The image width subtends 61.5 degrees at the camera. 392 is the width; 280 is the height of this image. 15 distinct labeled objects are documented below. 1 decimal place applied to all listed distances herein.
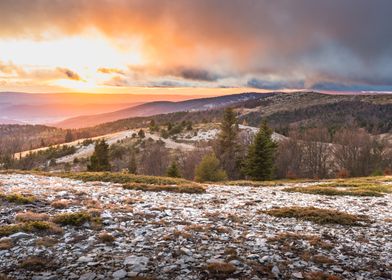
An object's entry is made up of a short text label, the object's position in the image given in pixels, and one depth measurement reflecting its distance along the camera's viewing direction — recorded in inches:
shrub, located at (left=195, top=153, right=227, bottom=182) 1896.8
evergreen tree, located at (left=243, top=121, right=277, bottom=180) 2129.7
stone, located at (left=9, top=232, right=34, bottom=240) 398.9
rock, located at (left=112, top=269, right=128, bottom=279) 311.4
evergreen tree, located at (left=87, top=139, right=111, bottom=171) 2322.8
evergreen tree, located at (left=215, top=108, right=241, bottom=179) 2598.4
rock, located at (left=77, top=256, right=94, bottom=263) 343.0
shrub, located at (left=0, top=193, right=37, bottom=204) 574.9
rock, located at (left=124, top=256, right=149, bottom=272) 331.1
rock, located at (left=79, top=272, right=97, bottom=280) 307.3
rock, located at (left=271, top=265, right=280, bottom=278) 330.4
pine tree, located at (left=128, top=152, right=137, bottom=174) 2731.3
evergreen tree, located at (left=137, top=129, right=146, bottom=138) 5320.9
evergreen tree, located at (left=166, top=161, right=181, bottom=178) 1907.2
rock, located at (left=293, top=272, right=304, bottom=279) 327.9
